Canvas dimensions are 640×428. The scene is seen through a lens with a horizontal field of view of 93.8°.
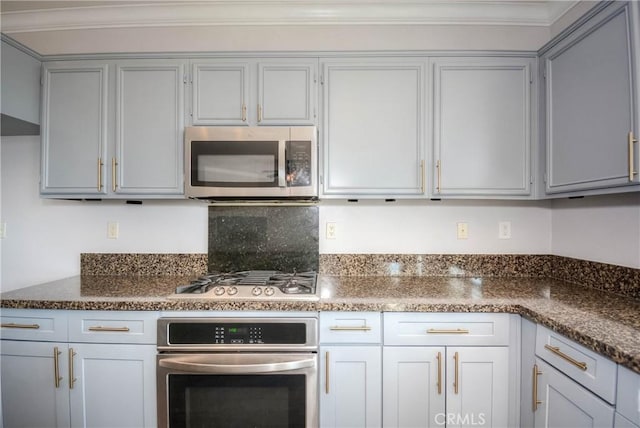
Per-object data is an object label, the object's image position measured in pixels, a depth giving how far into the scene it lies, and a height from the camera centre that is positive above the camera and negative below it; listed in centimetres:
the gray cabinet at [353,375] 135 -74
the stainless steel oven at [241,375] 132 -73
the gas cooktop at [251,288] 141 -38
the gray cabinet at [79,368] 137 -73
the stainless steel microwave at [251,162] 158 +26
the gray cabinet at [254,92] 166 +67
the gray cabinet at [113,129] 169 +46
